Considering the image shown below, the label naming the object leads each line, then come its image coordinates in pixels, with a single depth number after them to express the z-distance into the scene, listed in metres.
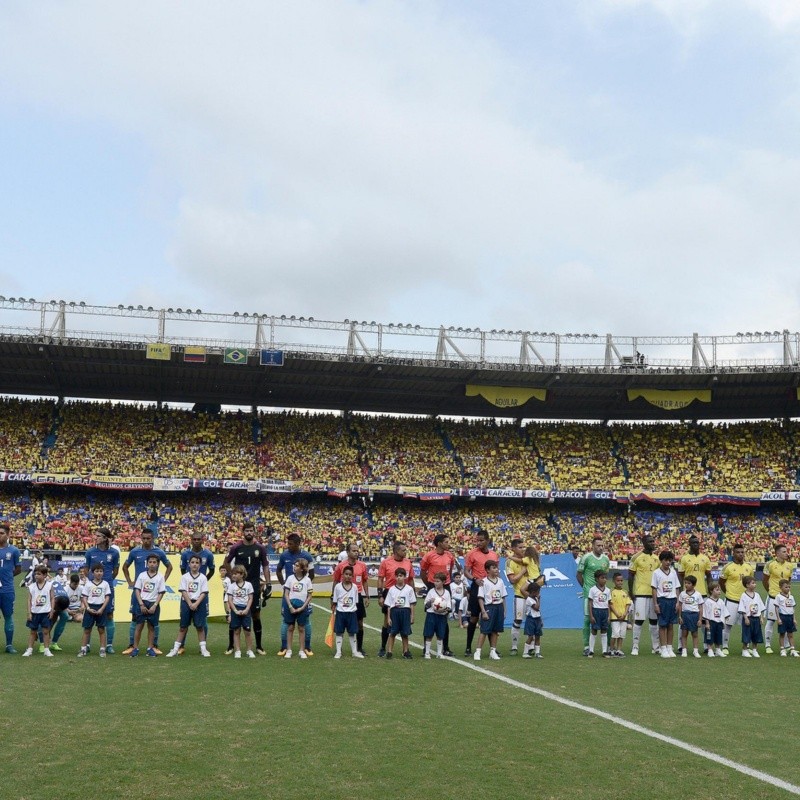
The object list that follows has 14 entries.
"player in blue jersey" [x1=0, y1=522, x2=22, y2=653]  14.30
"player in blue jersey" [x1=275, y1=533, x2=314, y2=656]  14.42
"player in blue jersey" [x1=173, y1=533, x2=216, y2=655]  14.46
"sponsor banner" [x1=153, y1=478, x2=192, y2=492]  41.31
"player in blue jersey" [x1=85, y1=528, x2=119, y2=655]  14.46
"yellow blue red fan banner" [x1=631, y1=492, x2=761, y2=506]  44.53
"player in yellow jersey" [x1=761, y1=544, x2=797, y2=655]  16.06
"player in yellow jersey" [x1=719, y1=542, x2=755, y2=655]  16.20
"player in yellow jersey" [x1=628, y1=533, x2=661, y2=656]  15.70
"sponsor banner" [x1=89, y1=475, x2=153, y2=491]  40.75
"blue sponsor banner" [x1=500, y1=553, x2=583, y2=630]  20.11
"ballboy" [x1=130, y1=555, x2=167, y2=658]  13.96
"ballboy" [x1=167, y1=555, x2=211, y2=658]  14.11
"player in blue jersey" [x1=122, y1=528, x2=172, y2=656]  14.17
